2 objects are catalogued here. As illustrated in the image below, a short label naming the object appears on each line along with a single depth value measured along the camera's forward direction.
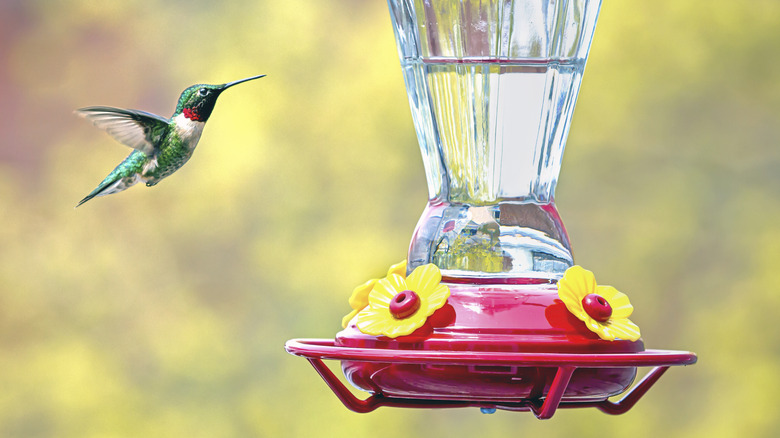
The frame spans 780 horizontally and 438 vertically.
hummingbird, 3.21
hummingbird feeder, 3.01
